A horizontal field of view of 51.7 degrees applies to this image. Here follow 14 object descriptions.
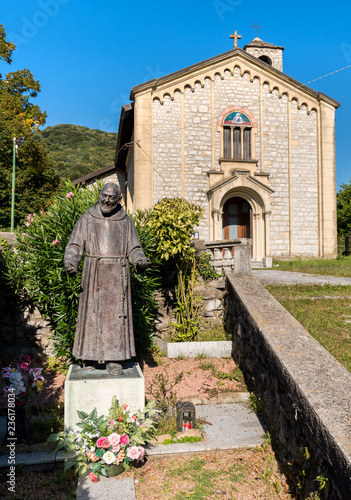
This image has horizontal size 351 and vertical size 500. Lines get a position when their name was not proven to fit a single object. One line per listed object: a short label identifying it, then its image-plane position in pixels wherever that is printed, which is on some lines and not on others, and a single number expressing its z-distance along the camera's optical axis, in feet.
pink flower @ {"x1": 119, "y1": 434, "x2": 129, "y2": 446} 10.89
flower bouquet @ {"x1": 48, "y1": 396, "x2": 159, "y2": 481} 10.73
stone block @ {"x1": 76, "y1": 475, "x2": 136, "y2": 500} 9.85
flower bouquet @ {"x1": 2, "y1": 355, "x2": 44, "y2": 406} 12.60
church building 50.01
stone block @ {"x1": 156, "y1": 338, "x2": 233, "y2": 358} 21.39
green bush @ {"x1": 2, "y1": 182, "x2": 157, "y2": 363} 19.97
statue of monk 12.03
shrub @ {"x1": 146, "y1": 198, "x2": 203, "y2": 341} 22.52
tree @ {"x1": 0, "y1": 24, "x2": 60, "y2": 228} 64.49
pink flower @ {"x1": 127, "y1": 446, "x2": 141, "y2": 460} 10.66
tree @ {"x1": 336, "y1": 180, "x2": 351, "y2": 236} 96.02
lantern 12.93
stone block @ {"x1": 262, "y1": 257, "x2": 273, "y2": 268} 48.44
